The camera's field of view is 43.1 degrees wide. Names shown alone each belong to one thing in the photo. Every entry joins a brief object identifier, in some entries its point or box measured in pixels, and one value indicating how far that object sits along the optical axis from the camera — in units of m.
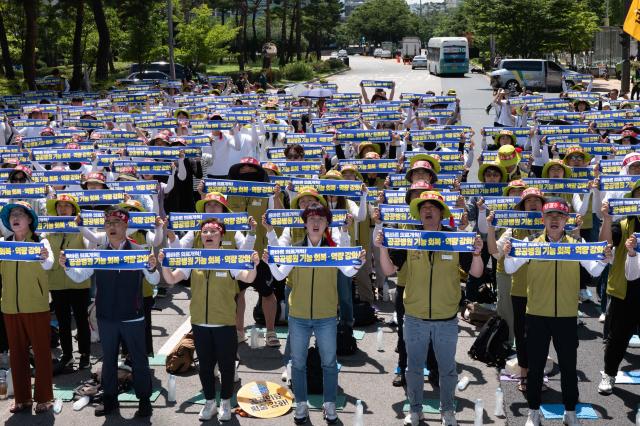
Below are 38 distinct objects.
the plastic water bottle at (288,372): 8.38
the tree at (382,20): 138.62
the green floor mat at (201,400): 7.99
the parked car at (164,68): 40.66
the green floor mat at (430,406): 7.72
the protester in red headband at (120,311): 7.56
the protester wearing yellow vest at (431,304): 7.09
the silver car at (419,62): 80.69
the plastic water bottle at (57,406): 7.83
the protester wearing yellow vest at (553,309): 7.12
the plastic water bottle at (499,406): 7.59
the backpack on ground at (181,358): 8.71
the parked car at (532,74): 44.28
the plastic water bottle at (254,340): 9.41
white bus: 63.84
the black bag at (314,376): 8.22
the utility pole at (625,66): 35.22
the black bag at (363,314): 10.09
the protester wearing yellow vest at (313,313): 7.32
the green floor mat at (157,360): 9.03
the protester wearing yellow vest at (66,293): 8.62
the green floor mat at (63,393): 8.18
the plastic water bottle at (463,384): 8.23
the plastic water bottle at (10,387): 8.27
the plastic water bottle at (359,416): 7.23
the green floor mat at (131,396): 8.10
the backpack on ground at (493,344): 8.74
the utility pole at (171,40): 33.25
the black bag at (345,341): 9.08
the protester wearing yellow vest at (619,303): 8.05
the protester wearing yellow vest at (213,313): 7.43
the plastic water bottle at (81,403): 7.90
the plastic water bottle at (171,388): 8.02
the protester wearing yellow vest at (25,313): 7.69
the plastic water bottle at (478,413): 7.16
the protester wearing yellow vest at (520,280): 7.71
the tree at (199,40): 44.91
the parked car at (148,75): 38.25
